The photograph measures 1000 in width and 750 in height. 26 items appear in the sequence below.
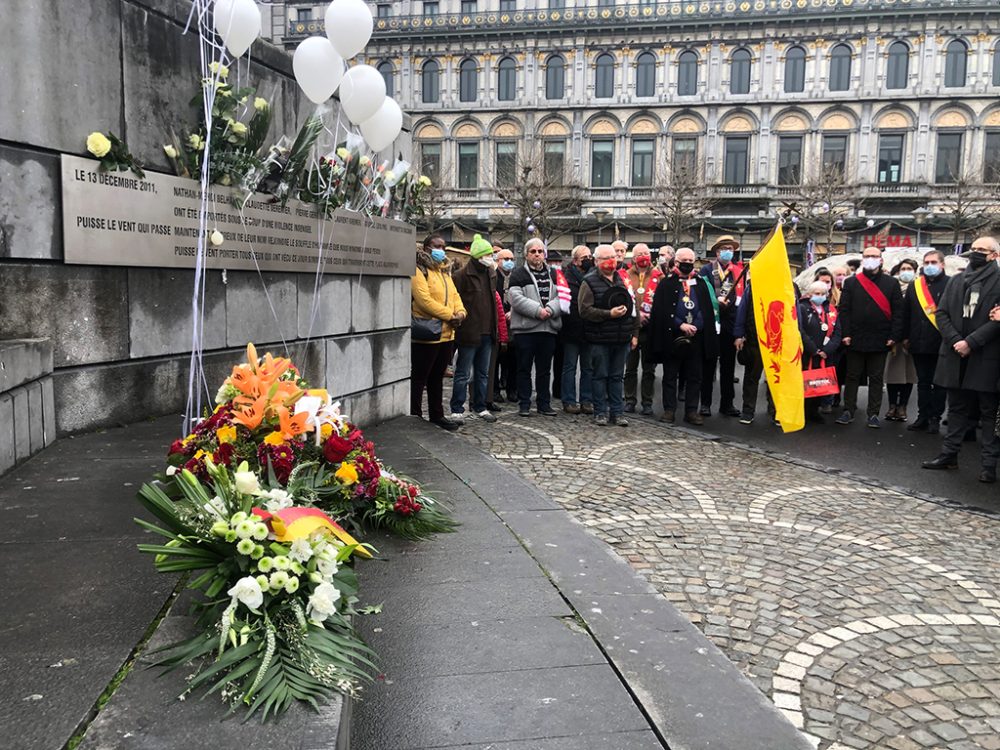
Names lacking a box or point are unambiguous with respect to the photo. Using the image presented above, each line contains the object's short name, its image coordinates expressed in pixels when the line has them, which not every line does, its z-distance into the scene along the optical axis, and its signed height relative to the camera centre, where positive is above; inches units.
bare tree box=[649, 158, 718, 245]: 1753.2 +277.7
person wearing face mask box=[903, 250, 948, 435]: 360.8 -5.1
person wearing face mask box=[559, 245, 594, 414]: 376.8 -14.2
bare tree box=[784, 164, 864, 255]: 1649.9 +264.0
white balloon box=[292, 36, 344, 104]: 219.5 +69.3
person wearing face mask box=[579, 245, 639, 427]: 352.2 -3.6
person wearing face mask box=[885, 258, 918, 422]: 382.6 -27.7
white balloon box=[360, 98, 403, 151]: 266.7 +64.2
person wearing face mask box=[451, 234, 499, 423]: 346.6 -5.6
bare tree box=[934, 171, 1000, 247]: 1510.0 +240.0
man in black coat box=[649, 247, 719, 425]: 375.2 -2.1
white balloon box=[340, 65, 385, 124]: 241.6 +68.4
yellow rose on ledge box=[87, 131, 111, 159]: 169.5 +35.8
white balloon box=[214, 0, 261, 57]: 197.2 +73.3
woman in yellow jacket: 317.7 +0.8
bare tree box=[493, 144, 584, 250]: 1789.9 +275.8
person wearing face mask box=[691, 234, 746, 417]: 398.6 -16.0
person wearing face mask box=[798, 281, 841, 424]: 385.4 -5.4
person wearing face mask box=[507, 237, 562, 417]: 365.1 -0.5
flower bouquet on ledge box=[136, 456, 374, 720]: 84.2 -33.3
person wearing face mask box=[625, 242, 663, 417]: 406.6 -0.8
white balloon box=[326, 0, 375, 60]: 218.1 +80.6
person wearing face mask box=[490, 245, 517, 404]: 425.1 -29.8
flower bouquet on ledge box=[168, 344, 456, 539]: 125.3 -21.4
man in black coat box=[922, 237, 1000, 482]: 271.4 -10.0
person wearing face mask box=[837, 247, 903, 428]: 374.0 +0.3
